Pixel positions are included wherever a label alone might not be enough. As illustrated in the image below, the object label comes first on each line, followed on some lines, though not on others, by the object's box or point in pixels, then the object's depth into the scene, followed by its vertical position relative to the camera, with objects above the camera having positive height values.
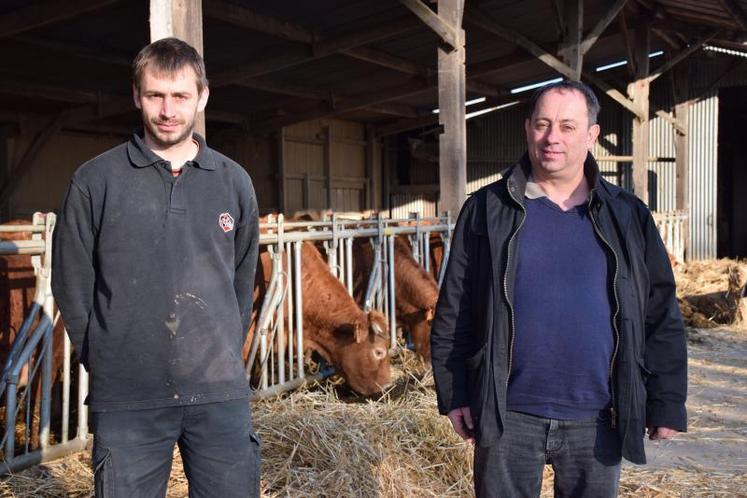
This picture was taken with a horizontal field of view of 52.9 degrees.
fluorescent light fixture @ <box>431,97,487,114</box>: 17.93 +3.11
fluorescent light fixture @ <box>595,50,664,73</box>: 17.75 +3.91
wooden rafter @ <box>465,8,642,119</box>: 10.59 +2.88
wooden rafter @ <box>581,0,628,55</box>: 10.43 +2.83
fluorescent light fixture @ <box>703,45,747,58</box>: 15.62 +3.74
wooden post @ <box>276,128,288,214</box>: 15.98 +1.29
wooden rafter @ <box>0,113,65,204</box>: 11.59 +1.21
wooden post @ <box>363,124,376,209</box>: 19.14 +1.73
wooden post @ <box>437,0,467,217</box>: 7.20 +1.14
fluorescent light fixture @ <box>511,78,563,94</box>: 17.65 +3.37
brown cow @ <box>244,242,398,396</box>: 5.61 -0.73
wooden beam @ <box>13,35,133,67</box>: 8.83 +2.28
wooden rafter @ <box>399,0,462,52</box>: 6.74 +1.94
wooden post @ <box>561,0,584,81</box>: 10.36 +2.67
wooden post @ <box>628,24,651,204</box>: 13.68 +2.29
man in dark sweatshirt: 1.93 -0.17
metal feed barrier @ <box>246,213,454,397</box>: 5.18 -0.43
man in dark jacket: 2.17 -0.31
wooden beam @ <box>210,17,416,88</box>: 9.53 +2.44
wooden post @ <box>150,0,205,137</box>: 3.44 +0.99
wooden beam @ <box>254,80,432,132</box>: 13.85 +2.41
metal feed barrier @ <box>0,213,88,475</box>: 3.43 -0.62
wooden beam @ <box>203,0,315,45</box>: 7.94 +2.44
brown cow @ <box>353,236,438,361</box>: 6.80 -0.54
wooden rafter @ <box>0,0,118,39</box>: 7.12 +2.13
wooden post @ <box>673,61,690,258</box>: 16.66 +1.94
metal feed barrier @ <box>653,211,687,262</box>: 14.92 -0.05
